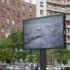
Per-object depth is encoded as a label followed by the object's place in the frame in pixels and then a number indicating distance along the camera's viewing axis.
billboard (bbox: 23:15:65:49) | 23.33
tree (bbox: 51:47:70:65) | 55.31
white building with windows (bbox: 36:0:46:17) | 70.97
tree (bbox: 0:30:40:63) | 49.59
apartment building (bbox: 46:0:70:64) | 73.94
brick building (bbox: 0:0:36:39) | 60.56
